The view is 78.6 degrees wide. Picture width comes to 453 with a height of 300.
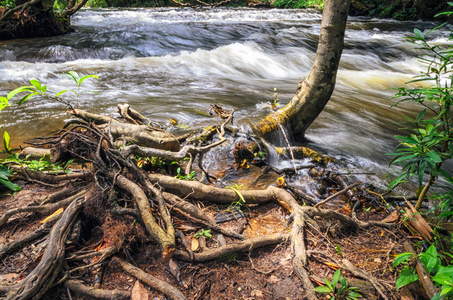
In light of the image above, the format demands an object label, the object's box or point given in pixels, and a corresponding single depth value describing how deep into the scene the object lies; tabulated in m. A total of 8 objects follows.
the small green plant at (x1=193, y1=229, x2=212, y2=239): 2.26
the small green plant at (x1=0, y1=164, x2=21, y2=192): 2.60
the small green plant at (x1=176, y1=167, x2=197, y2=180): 2.89
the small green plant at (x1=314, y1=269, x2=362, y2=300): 1.83
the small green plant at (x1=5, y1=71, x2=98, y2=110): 2.31
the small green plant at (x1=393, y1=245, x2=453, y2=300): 1.50
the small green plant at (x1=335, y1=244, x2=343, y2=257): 2.29
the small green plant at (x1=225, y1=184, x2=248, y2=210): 2.75
